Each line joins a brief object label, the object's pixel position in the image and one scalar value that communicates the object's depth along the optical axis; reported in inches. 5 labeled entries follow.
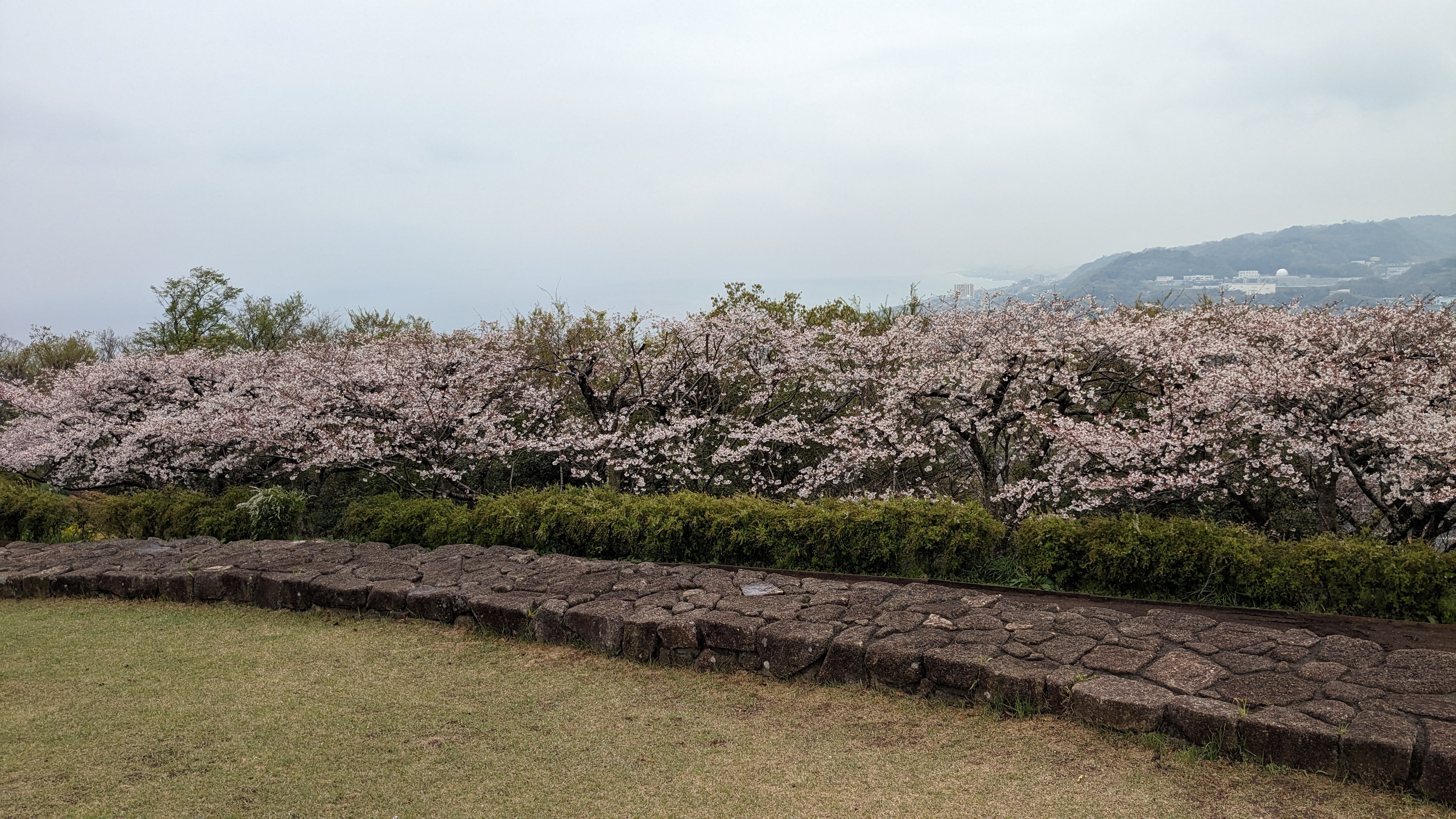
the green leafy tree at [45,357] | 775.1
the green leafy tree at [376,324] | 734.5
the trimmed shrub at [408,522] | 331.9
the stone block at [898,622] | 191.0
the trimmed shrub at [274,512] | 374.9
